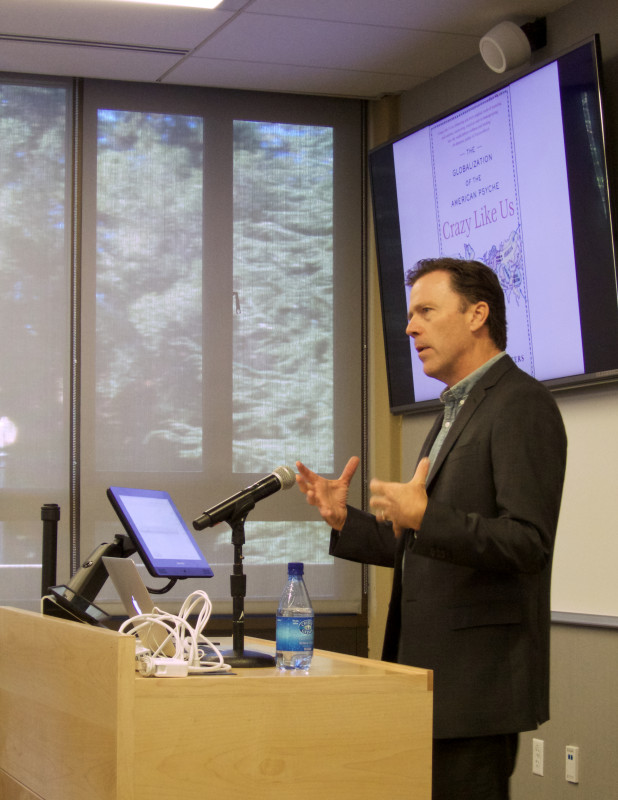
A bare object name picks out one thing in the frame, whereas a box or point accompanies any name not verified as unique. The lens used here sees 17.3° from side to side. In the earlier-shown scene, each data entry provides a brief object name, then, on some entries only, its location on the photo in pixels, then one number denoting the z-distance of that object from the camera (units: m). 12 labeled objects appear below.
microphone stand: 3.77
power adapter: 3.59
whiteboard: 4.98
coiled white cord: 3.59
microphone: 3.76
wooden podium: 3.49
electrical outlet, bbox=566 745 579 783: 5.02
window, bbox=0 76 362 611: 6.07
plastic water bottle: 3.75
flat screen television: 4.93
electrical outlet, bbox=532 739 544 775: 5.17
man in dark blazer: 3.67
